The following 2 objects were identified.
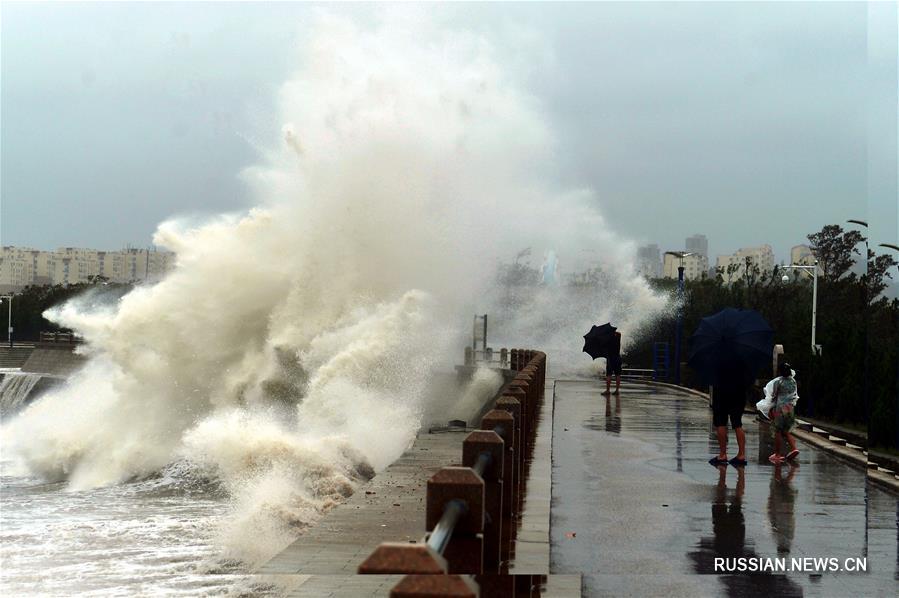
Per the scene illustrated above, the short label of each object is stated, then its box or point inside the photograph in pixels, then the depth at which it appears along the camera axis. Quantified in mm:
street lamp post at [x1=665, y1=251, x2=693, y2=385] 31622
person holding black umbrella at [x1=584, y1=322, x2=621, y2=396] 23609
